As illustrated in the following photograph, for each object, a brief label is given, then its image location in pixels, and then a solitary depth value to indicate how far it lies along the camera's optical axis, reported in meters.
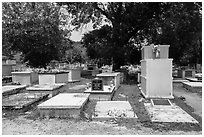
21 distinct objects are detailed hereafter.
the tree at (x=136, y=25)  14.62
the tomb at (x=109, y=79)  11.39
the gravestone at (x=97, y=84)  8.99
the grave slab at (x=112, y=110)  5.45
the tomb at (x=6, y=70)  16.25
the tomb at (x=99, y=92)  8.61
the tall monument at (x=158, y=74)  8.58
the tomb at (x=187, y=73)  19.64
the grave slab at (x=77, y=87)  11.91
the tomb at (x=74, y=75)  15.41
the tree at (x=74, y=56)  32.41
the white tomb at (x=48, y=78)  13.09
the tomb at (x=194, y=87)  11.24
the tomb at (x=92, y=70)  22.05
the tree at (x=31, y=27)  14.87
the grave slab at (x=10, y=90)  8.73
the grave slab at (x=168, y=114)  5.21
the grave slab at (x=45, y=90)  9.25
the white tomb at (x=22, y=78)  13.84
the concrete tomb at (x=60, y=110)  5.73
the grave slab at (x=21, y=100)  6.27
